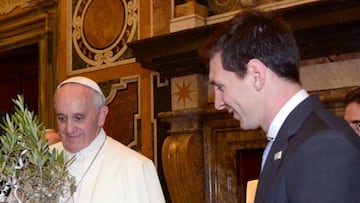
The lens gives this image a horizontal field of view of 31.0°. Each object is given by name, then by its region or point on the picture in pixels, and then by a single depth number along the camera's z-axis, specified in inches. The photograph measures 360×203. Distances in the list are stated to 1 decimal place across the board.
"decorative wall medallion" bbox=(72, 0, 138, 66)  237.1
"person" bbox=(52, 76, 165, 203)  129.5
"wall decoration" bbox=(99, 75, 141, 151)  229.8
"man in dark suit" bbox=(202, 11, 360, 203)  61.0
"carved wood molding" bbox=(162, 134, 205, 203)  202.1
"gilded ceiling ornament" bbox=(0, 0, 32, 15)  278.9
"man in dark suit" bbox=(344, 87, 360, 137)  117.0
